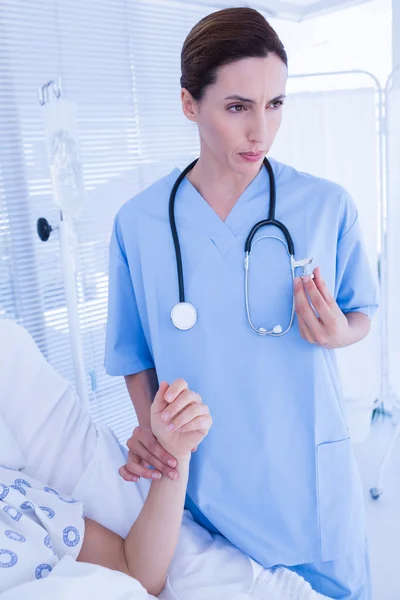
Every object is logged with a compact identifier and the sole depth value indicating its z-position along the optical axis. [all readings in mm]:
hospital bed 1045
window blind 2143
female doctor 1057
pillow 1282
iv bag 1635
